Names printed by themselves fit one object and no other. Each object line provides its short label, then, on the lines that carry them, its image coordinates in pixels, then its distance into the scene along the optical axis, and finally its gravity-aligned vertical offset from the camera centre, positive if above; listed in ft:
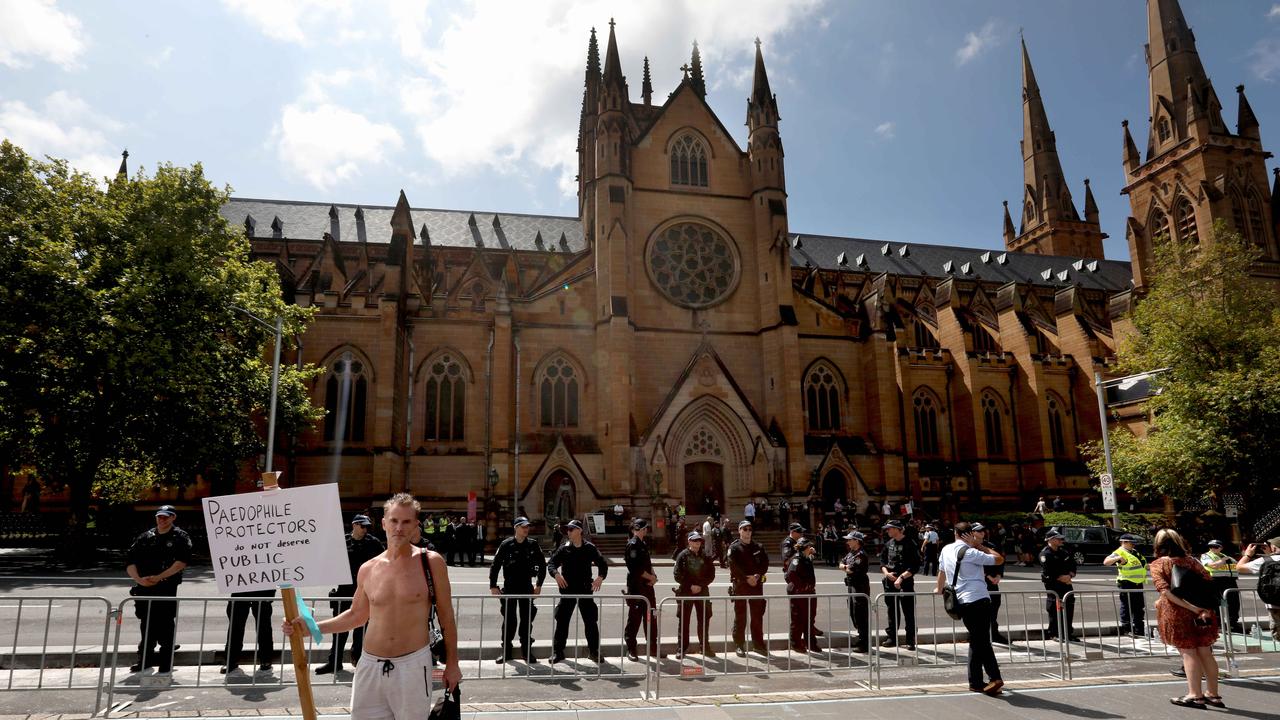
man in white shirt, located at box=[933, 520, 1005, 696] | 24.06 -2.91
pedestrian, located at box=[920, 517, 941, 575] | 63.46 -3.91
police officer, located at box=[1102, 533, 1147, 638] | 35.27 -3.72
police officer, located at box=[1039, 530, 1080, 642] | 34.68 -3.15
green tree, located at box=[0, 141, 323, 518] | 66.13 +16.72
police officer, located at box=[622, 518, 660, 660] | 30.27 -3.16
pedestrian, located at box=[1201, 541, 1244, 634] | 34.45 -3.52
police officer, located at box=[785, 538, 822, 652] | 32.14 -3.73
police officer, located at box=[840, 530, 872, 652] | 33.65 -2.90
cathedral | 99.76 +22.07
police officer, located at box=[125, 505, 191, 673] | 25.13 -2.34
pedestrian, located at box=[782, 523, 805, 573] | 35.91 -1.65
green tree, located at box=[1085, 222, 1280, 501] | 82.33 +14.42
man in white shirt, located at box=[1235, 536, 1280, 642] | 27.94 -2.32
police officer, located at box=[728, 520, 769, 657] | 32.30 -2.74
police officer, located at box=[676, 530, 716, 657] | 30.42 -2.93
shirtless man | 12.76 -2.04
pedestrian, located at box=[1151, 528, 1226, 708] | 22.67 -3.82
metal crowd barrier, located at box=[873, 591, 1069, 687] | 29.09 -6.27
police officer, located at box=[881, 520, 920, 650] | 33.12 -3.03
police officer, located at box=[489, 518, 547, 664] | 29.09 -2.38
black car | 78.84 -4.17
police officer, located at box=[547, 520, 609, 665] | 28.71 -2.88
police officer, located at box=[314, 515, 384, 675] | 28.37 -1.49
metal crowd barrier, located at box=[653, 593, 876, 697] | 27.09 -6.17
